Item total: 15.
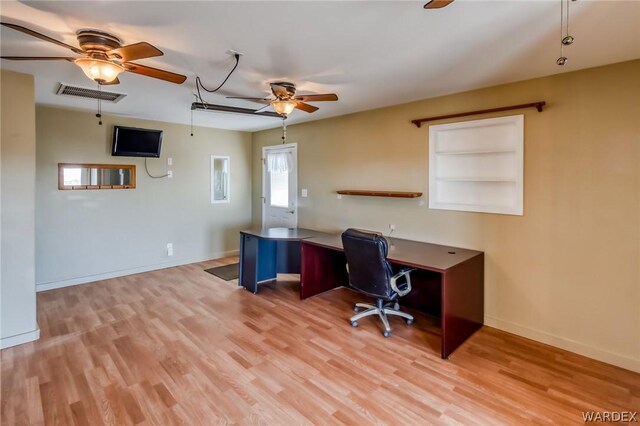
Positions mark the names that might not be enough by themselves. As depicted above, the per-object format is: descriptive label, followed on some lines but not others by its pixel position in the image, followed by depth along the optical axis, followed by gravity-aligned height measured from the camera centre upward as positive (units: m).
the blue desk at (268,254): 4.22 -0.65
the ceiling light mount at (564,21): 1.74 +1.10
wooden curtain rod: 2.90 +0.94
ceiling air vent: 3.37 +1.23
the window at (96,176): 4.38 +0.43
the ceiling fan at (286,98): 3.00 +1.01
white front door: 5.43 +0.37
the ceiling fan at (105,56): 1.99 +0.95
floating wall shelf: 3.74 +0.16
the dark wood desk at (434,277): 2.76 -0.76
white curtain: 5.48 +0.78
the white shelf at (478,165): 3.10 +0.43
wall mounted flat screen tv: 4.62 +0.95
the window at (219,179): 5.93 +0.51
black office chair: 2.98 -0.63
